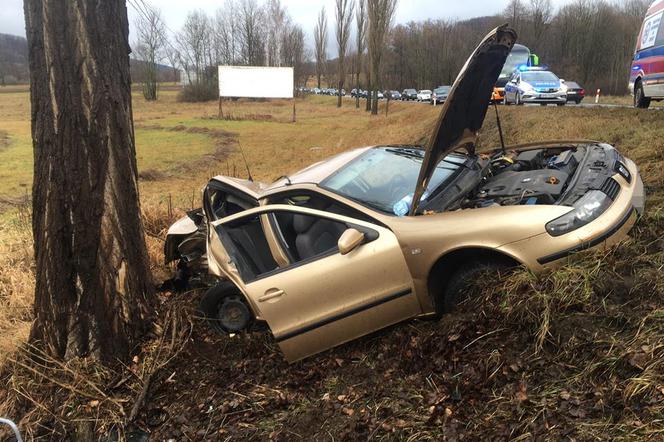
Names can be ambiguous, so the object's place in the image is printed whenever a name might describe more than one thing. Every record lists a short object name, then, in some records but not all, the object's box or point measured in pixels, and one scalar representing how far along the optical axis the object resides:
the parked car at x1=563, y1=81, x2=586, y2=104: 23.46
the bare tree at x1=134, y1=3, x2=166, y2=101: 54.84
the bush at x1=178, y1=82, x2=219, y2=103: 61.28
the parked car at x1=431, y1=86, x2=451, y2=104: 35.39
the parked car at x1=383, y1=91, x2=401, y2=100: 58.34
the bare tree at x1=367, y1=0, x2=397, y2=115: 32.38
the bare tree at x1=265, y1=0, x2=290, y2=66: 64.25
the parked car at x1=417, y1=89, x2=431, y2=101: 48.24
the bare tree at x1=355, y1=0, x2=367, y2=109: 44.08
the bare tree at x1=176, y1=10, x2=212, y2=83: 66.00
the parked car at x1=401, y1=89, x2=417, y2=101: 54.44
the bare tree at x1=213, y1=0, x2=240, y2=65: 70.00
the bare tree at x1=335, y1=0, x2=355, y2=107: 47.09
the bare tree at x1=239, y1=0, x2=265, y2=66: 65.88
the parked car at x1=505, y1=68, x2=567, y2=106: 17.45
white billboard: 37.28
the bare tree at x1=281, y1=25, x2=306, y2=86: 68.12
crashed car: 3.38
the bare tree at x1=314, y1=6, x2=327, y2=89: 63.25
